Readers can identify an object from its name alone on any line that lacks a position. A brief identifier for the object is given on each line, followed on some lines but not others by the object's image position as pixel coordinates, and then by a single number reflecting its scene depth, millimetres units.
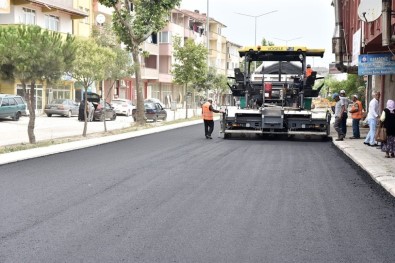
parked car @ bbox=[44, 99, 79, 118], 43938
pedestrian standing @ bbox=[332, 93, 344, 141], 23062
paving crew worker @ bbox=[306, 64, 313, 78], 24692
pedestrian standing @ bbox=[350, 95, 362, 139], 23266
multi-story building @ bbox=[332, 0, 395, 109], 17523
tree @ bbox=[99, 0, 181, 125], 33375
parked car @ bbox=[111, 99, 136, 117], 51062
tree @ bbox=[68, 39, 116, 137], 25953
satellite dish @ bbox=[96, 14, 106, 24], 54472
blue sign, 21922
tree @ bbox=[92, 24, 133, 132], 29158
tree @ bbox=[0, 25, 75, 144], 19984
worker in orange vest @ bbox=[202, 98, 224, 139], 24609
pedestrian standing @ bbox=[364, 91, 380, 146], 20141
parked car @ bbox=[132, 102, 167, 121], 42103
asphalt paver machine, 23344
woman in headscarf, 16500
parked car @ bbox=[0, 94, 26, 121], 37141
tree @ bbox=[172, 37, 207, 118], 48906
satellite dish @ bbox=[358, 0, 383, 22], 18359
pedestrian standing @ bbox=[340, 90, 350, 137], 23734
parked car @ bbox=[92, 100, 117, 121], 40781
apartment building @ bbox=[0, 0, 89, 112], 43875
